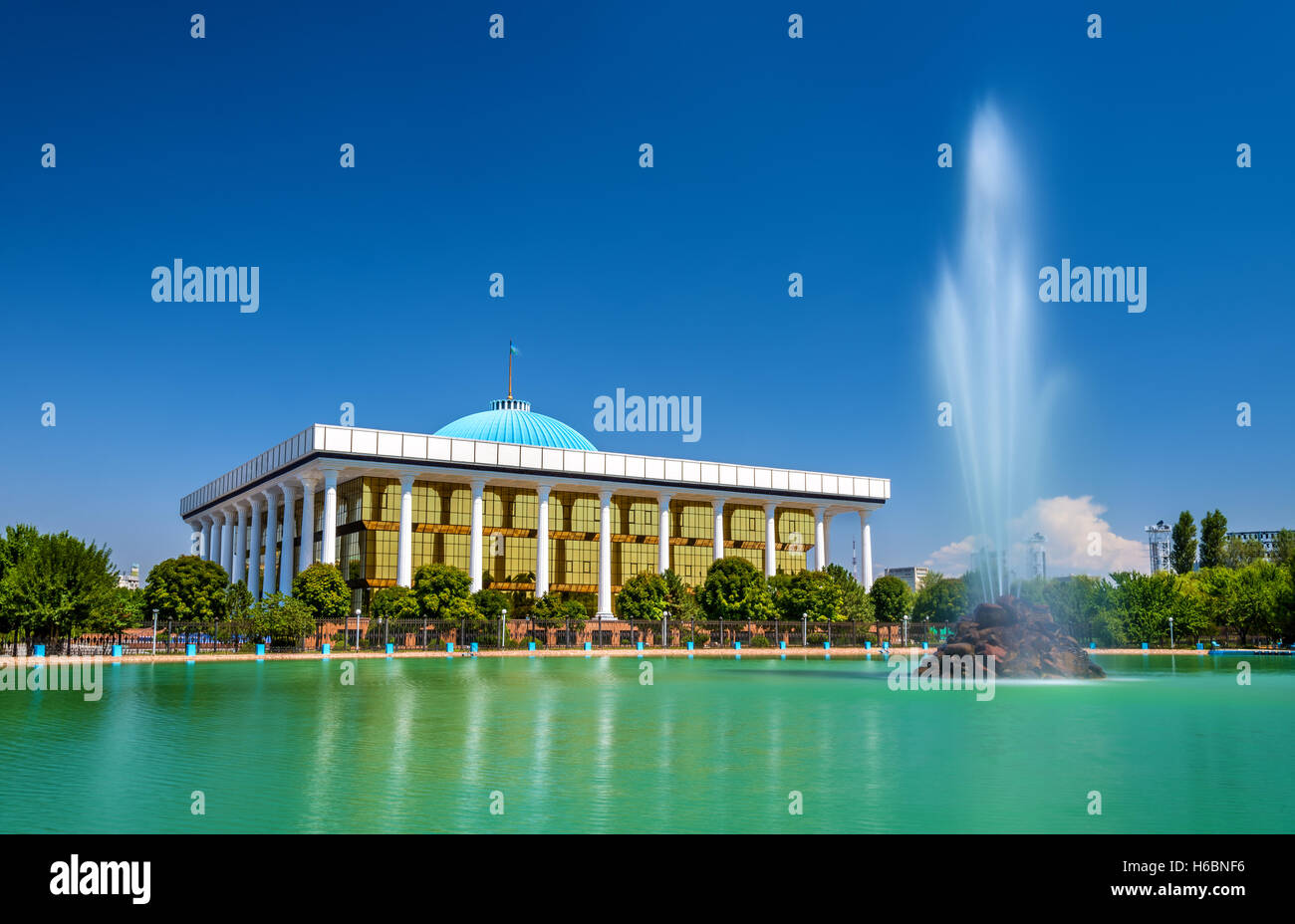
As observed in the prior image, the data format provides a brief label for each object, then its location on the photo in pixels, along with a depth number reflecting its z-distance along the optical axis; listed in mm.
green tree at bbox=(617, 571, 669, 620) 72688
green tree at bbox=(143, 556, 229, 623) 61031
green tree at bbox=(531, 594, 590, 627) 69744
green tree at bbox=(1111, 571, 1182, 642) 73438
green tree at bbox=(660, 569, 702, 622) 72500
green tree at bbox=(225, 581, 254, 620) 60188
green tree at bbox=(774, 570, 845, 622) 73375
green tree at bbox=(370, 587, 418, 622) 64438
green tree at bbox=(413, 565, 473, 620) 63781
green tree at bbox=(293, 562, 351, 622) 65250
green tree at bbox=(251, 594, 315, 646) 55688
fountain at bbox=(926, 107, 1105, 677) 37344
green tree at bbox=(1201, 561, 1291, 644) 71688
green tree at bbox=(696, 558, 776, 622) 71688
